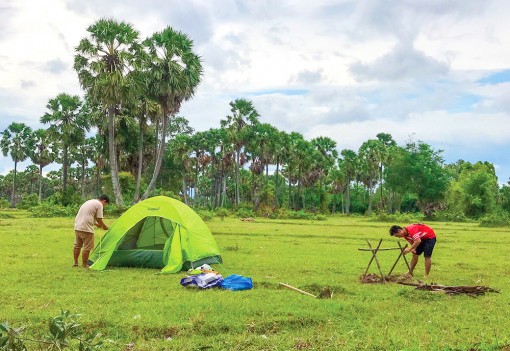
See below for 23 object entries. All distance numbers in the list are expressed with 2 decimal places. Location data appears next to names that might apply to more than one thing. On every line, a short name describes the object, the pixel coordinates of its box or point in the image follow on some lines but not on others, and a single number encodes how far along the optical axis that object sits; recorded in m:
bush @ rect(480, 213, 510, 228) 44.56
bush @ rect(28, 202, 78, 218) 40.56
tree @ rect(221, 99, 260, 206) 58.94
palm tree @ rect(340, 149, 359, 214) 75.12
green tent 13.66
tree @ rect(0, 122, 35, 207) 73.50
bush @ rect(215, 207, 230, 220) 48.47
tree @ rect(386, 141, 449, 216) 67.50
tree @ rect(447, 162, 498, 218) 62.72
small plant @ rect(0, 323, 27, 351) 3.36
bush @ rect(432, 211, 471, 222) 59.28
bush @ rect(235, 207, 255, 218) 49.16
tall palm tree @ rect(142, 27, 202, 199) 41.09
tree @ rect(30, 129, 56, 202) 72.50
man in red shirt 12.69
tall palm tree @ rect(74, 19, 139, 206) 37.41
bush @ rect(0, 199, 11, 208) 67.89
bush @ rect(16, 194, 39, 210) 58.63
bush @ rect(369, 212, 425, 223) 50.50
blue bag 10.72
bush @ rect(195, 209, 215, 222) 40.88
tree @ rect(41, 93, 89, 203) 48.75
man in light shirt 13.52
